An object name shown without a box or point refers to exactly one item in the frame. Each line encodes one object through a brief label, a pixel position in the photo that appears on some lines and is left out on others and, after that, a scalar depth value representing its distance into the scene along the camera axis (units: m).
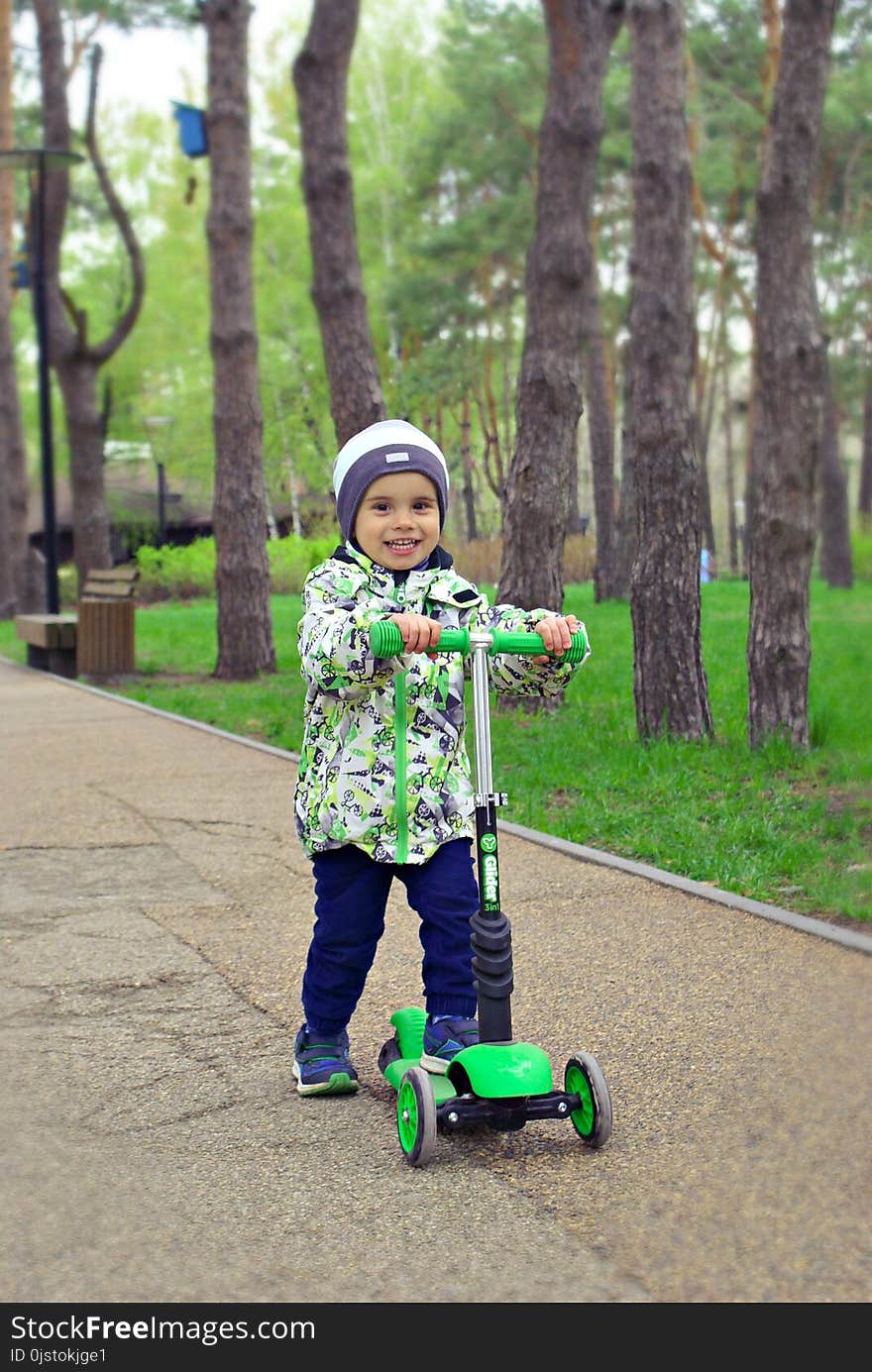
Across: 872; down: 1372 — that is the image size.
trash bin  17.41
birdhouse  16.70
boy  4.02
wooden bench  18.09
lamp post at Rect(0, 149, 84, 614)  21.75
